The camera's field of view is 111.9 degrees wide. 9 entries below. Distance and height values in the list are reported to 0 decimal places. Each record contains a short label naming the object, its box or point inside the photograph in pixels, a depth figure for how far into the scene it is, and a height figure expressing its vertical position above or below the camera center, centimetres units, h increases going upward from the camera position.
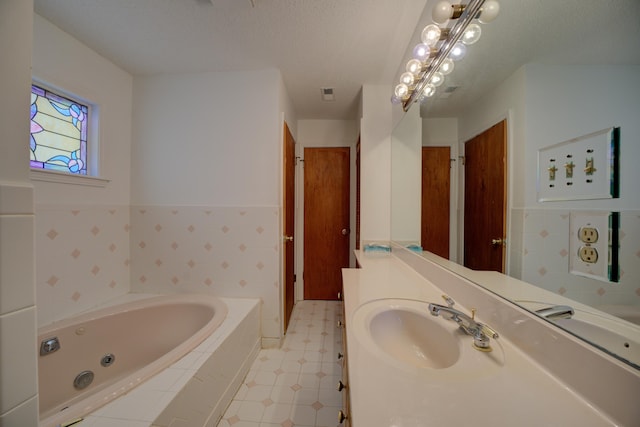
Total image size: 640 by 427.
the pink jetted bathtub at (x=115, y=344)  110 -81
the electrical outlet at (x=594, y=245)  48 -8
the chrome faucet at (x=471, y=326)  62 -35
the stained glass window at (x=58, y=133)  134 +52
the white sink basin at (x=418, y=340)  55 -40
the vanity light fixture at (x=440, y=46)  84 +79
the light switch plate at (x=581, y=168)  48 +11
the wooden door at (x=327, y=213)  265 -1
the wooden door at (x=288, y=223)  198 -11
